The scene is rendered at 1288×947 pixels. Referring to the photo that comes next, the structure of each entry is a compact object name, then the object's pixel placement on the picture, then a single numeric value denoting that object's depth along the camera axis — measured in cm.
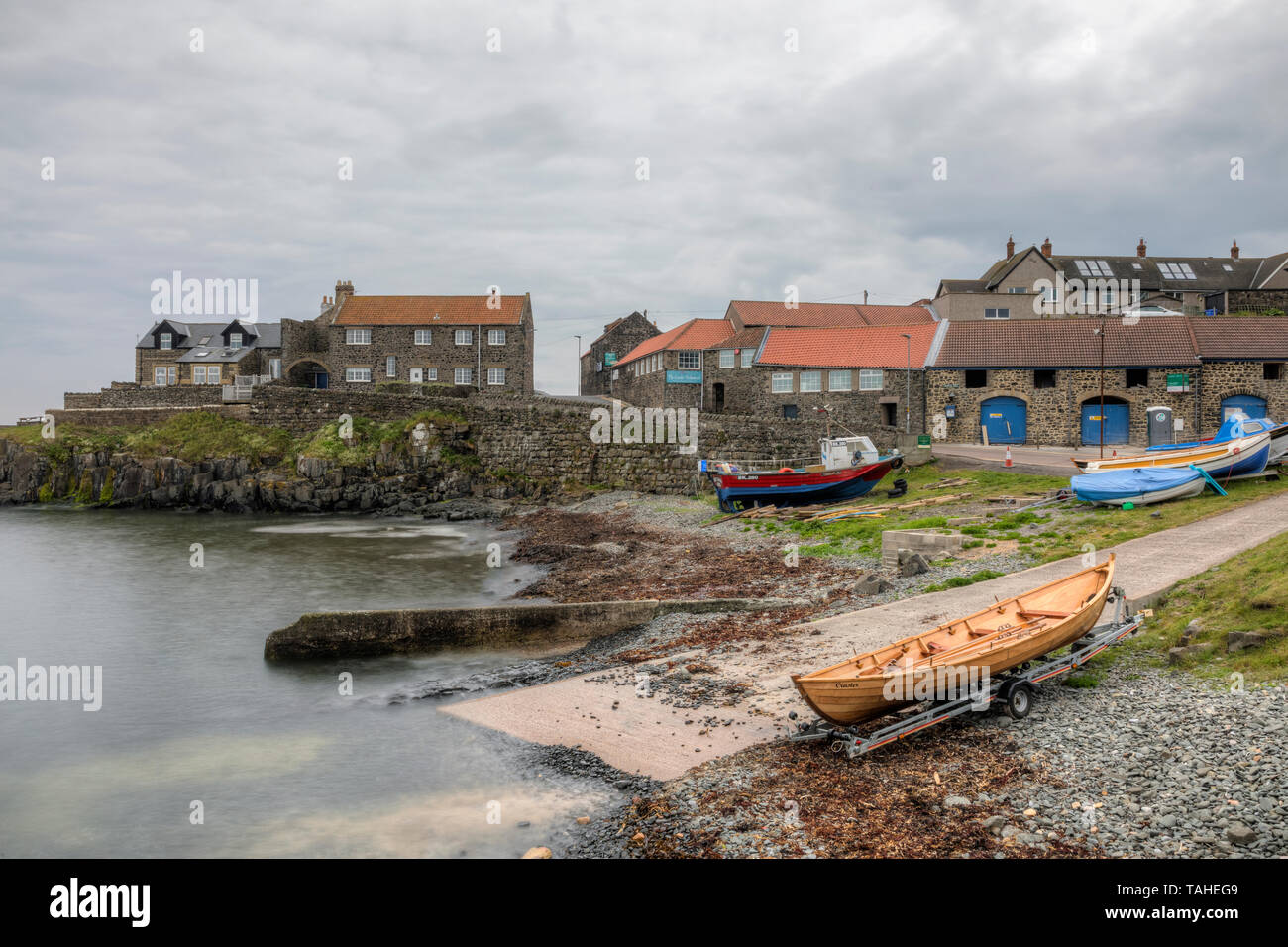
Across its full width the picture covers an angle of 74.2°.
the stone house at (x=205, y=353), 5912
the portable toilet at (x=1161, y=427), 3481
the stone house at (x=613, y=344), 7106
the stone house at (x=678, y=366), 5078
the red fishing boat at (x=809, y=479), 2839
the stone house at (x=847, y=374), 3991
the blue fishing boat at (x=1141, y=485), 2016
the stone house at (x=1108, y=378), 3662
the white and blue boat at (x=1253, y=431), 2259
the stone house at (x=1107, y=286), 5281
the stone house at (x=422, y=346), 5669
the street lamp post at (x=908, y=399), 3938
